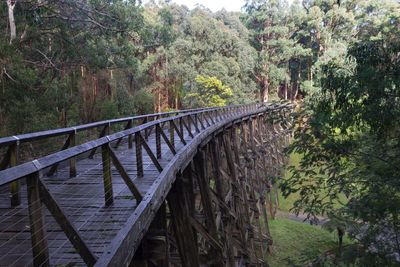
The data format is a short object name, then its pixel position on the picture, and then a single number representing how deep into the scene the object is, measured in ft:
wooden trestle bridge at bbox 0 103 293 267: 7.30
